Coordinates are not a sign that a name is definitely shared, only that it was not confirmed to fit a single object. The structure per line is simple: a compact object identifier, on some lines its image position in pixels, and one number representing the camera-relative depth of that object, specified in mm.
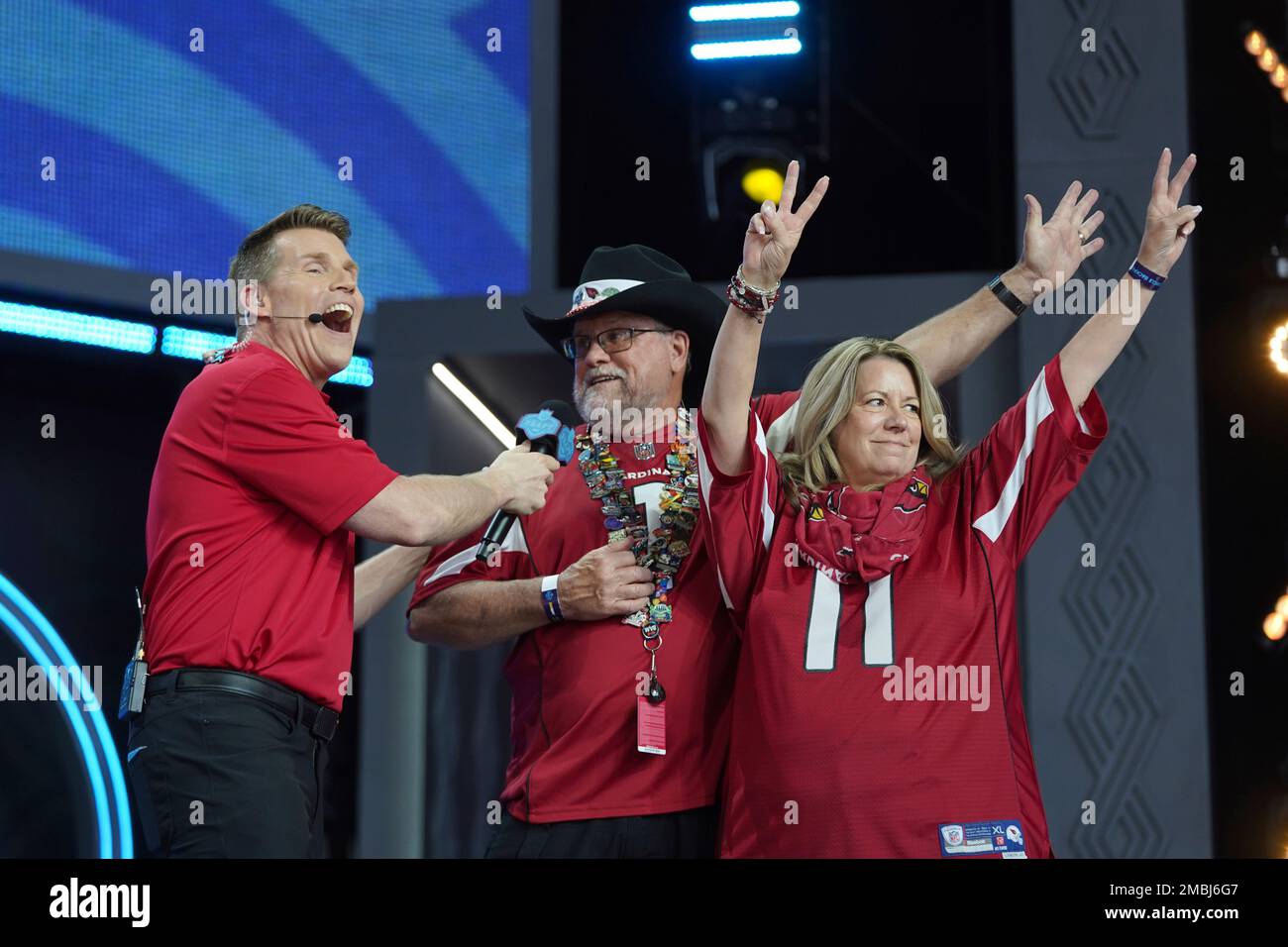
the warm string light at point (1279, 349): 4066
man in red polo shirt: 2531
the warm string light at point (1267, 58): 4262
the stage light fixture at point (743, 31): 4961
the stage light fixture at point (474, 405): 4575
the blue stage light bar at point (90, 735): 4777
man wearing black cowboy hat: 3029
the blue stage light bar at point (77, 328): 4676
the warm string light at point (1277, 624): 4113
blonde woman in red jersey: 2617
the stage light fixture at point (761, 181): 5129
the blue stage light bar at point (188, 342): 4902
